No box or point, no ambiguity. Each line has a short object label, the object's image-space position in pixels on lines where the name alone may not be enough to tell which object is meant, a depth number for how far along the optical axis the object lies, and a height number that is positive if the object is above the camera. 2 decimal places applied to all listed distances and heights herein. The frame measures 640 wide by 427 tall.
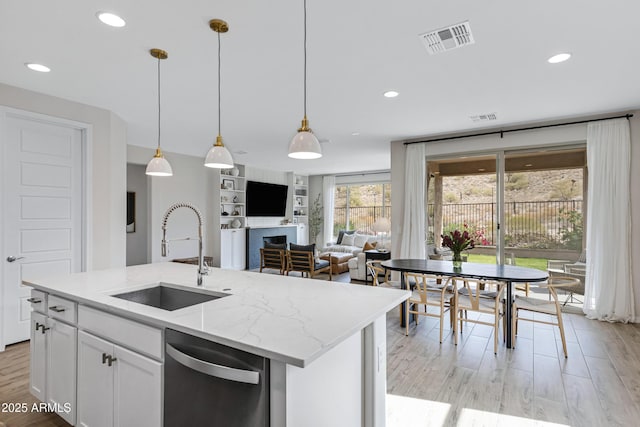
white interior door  3.29 -0.02
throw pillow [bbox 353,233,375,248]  8.70 -0.84
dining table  3.25 -0.68
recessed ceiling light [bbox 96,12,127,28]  2.10 +1.22
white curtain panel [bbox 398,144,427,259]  5.41 +0.08
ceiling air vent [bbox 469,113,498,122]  4.27 +1.23
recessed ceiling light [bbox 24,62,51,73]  2.81 +1.20
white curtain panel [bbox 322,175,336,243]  9.99 +0.15
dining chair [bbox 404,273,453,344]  3.46 -1.00
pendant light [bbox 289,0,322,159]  1.94 +0.38
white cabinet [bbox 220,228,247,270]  7.55 -0.99
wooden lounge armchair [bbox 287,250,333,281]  6.43 -1.13
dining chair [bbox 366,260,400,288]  4.03 -0.79
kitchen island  1.14 -0.55
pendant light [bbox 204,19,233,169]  2.34 +0.36
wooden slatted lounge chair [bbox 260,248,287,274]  6.83 -1.10
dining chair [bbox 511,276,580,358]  3.09 -0.94
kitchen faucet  2.01 -0.34
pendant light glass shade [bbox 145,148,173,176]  2.78 +0.34
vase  3.79 -0.59
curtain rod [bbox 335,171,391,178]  9.30 +1.01
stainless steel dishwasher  1.11 -0.66
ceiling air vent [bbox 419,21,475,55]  2.28 +1.25
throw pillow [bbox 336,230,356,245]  9.16 -0.73
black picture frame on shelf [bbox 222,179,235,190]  7.88 +0.55
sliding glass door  4.71 +0.11
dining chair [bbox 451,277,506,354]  3.24 -0.98
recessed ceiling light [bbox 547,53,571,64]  2.66 +1.26
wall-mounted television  8.38 +0.23
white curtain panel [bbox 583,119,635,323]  4.09 -0.15
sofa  8.34 -0.91
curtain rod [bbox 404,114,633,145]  4.14 +1.16
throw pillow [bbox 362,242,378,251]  7.06 -0.83
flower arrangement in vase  3.75 -0.39
